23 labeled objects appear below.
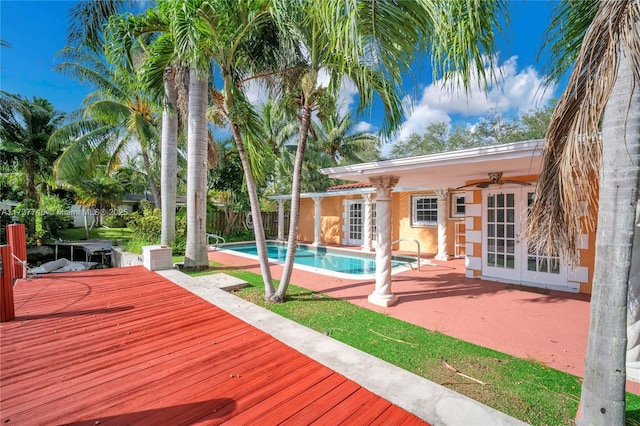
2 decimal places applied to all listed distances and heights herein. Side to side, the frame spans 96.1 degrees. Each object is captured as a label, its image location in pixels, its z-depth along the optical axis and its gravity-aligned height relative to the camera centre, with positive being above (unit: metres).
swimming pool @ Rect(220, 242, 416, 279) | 10.05 -2.02
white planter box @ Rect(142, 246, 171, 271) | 8.59 -1.30
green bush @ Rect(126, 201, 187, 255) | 12.59 -0.58
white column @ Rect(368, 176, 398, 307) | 6.26 -0.67
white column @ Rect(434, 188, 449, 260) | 11.79 -0.26
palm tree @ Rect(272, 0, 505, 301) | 2.77 +1.88
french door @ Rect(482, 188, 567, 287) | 7.38 -0.99
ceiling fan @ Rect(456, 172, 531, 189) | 6.88 +0.79
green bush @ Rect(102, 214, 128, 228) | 26.55 -0.57
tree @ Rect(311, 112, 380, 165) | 22.34 +5.70
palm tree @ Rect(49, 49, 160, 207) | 14.36 +4.80
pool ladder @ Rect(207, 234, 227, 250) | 15.82 -1.66
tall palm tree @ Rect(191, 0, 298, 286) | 5.30 +3.45
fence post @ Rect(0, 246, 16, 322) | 4.60 -1.18
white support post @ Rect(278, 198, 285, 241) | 18.47 -0.55
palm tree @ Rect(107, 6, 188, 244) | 6.70 +3.77
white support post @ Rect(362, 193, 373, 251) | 14.03 -0.45
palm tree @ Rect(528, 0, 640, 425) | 2.17 +0.36
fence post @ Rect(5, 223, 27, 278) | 7.38 -0.71
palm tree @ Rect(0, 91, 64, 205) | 15.23 +4.71
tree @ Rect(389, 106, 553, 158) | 26.67 +8.58
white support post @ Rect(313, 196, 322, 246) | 16.37 -0.85
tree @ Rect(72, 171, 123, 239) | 23.86 +1.89
